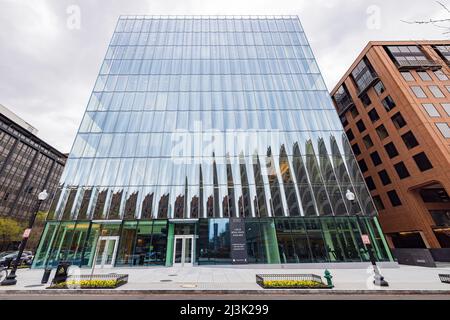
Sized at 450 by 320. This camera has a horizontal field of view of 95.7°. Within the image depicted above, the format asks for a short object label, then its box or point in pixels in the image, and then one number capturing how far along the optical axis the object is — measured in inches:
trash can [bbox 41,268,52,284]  513.8
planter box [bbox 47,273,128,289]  442.6
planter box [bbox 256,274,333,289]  430.9
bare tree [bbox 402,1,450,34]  181.7
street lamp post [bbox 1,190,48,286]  477.6
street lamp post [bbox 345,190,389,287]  451.5
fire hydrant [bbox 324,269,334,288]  437.1
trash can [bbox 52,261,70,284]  499.5
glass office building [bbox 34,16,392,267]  794.8
